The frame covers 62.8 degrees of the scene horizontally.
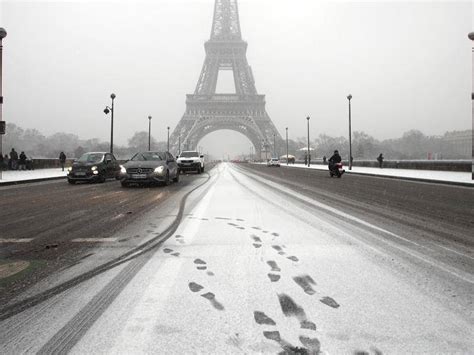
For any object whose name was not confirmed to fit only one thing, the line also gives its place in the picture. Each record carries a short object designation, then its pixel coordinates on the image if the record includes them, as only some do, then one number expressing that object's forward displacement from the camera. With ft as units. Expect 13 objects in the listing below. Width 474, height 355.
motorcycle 73.72
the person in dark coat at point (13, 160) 96.73
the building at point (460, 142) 473.38
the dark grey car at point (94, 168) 56.18
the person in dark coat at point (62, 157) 103.23
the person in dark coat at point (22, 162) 95.15
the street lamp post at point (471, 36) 58.67
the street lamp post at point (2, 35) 60.08
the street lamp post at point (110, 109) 105.11
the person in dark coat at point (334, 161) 74.51
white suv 92.27
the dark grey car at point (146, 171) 47.44
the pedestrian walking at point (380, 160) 118.87
